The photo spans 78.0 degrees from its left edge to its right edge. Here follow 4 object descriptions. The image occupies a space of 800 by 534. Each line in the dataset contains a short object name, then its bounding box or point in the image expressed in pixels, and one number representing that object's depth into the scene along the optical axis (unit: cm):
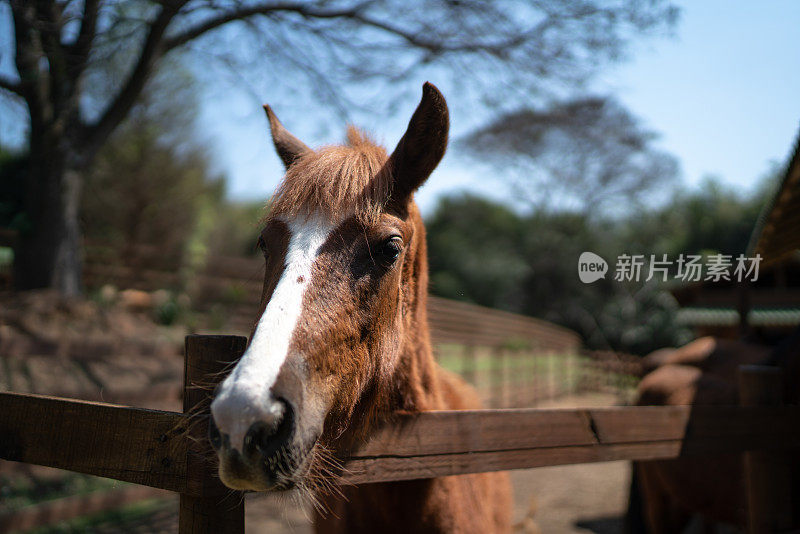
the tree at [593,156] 2823
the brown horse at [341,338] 110
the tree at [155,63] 481
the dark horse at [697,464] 361
